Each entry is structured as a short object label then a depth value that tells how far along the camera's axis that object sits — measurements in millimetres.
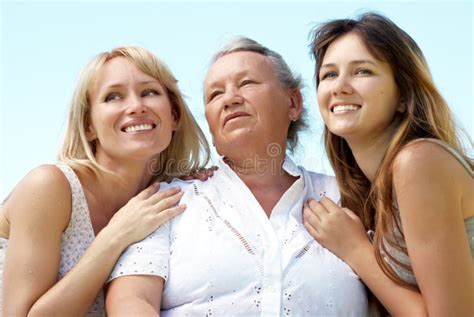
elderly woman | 3023
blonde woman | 3037
